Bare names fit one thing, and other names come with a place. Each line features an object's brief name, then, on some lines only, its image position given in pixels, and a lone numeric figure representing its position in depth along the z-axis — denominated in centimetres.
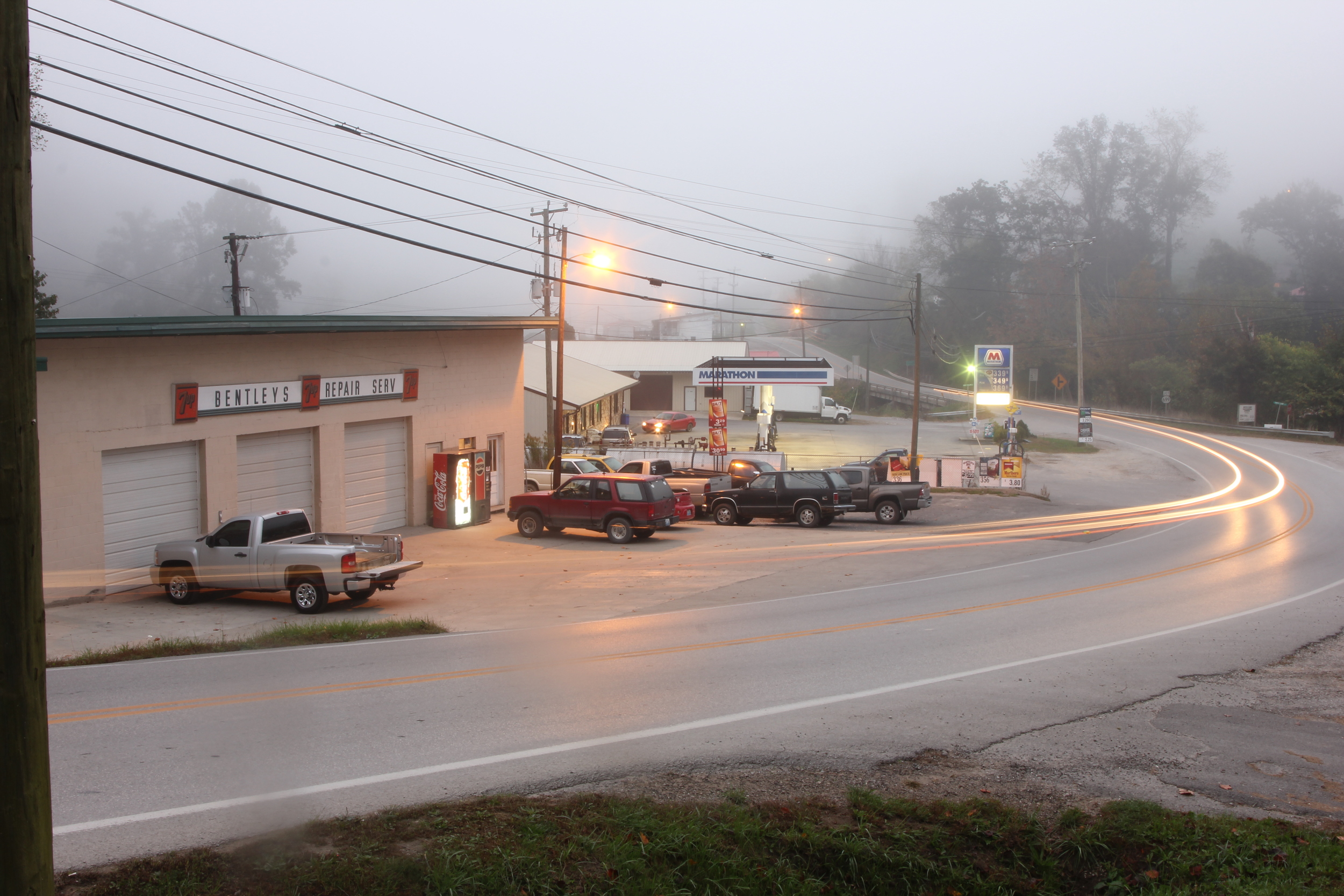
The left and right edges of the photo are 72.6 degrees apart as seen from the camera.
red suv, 2389
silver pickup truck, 1524
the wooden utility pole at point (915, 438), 3644
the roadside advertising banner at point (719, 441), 3822
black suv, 2752
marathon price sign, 4759
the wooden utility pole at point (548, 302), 3778
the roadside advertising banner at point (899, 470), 3659
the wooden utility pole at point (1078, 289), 5738
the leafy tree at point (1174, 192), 11556
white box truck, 7406
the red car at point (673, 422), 5906
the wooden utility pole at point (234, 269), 3703
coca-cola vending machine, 2609
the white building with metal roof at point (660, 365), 7738
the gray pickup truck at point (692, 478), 2972
